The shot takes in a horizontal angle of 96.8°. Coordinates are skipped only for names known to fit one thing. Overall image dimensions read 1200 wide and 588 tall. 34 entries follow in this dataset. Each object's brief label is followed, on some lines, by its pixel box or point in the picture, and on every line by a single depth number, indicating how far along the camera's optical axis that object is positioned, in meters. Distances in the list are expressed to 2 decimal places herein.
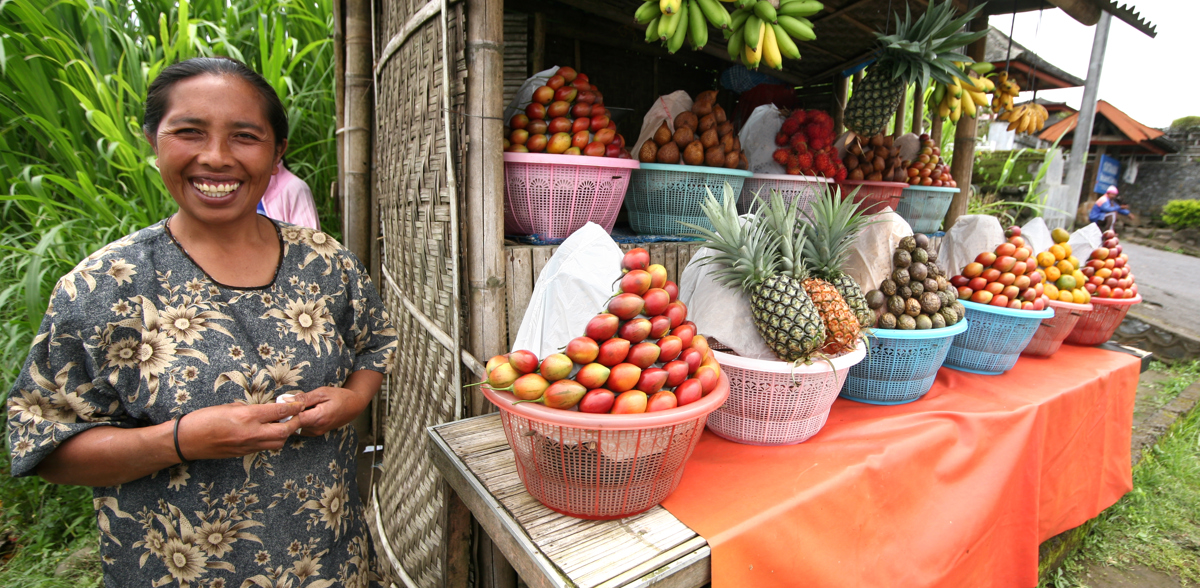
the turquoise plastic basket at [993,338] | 2.52
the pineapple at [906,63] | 2.57
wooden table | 1.17
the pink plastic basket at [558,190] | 1.93
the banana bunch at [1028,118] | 4.44
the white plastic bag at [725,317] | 1.77
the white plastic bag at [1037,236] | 3.29
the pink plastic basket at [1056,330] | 2.91
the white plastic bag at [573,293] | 1.50
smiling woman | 1.12
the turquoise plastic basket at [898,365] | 2.13
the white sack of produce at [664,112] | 2.39
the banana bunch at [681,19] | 1.84
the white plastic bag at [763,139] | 2.75
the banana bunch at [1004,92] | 3.91
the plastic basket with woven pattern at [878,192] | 3.11
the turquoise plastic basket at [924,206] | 3.48
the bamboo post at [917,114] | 4.32
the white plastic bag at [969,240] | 2.85
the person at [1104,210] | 11.74
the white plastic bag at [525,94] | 2.12
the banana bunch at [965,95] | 3.01
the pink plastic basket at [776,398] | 1.69
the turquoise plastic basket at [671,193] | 2.32
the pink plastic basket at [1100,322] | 3.18
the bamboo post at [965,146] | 3.82
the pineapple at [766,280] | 1.66
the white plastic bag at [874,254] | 2.37
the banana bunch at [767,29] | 2.06
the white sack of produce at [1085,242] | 3.49
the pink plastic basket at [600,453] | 1.18
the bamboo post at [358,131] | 3.18
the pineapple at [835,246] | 2.02
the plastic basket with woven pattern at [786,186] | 2.62
